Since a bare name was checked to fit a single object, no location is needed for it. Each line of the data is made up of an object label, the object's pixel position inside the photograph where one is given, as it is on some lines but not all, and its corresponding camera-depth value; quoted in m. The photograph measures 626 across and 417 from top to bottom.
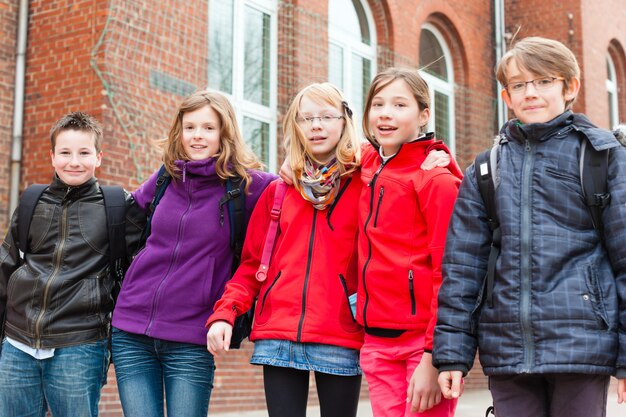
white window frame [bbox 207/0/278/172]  9.50
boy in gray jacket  2.96
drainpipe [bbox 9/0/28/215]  7.55
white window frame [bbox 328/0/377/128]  11.25
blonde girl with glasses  3.52
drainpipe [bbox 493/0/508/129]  14.19
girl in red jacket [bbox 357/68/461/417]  3.32
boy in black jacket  4.00
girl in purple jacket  3.80
